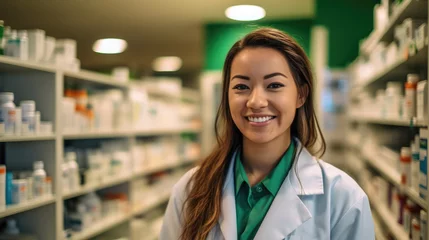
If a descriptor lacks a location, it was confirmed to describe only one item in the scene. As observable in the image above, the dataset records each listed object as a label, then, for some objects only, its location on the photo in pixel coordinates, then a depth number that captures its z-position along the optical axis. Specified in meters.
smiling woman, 1.54
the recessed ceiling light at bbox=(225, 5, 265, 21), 2.69
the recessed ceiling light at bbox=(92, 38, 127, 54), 2.48
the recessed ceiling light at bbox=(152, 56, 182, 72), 4.28
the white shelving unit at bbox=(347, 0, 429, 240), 2.18
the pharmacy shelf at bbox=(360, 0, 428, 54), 2.07
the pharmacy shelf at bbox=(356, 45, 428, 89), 2.19
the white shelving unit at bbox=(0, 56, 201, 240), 2.38
